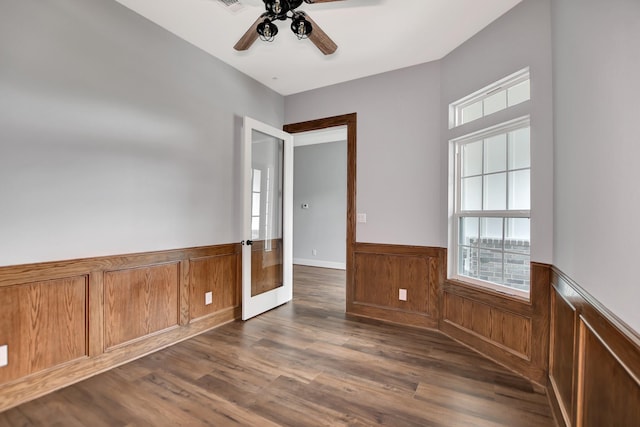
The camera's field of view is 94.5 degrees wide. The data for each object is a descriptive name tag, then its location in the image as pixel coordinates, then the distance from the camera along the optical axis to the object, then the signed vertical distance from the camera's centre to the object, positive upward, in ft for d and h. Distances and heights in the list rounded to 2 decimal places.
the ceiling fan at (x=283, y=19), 5.98 +4.20
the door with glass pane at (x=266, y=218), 11.03 -0.18
